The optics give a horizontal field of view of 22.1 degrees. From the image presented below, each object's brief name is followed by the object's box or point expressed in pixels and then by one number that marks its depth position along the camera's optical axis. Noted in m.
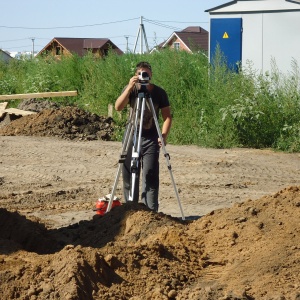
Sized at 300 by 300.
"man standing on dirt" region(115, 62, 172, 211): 9.25
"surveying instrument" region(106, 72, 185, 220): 8.80
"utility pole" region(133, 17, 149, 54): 52.55
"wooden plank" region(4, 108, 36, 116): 22.11
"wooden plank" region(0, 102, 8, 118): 22.33
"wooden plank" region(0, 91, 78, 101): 21.55
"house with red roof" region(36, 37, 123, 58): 65.04
